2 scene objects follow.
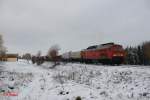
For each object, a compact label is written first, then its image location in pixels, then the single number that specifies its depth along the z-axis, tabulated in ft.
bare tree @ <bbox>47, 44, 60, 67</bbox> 259.80
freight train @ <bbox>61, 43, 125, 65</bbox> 117.75
